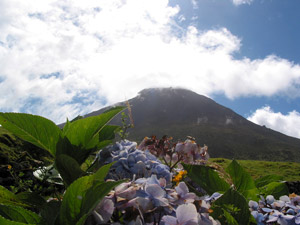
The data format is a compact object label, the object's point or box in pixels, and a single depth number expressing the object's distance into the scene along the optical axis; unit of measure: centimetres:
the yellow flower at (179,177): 60
